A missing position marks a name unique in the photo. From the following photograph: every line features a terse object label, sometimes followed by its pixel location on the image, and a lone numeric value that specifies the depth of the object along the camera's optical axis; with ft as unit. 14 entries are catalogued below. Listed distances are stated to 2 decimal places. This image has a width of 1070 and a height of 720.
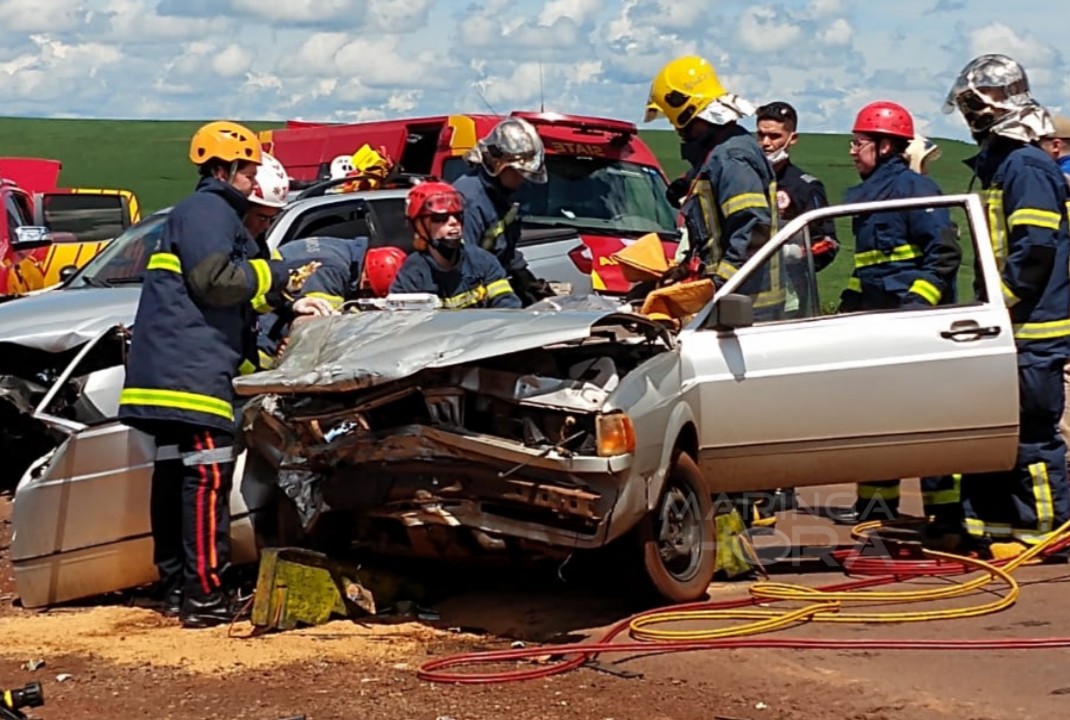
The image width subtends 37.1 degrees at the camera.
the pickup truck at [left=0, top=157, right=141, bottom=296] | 50.08
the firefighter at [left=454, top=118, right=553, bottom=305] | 27.14
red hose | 18.08
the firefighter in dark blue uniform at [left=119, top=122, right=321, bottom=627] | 21.38
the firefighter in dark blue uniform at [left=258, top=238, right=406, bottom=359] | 25.80
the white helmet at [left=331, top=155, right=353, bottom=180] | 45.60
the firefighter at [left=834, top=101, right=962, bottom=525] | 24.38
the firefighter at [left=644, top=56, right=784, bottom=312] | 24.08
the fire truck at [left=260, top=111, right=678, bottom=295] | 40.91
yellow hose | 19.71
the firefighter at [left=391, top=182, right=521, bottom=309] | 24.12
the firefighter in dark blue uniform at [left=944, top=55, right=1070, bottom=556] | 23.95
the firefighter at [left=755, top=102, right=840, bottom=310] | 29.72
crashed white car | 19.10
